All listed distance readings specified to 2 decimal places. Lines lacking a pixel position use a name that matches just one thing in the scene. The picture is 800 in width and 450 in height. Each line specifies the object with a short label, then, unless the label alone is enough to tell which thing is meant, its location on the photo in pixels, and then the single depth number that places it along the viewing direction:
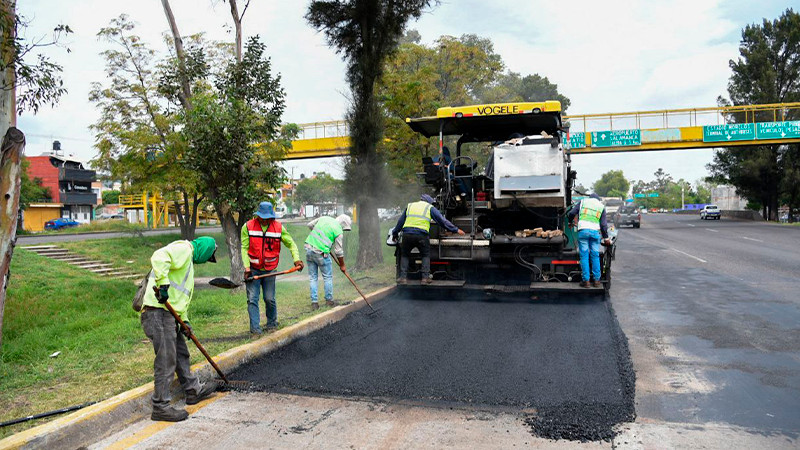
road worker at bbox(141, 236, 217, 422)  4.15
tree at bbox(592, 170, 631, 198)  122.67
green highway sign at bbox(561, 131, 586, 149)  30.11
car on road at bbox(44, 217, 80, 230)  43.42
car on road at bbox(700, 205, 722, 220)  49.08
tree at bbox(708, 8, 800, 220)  38.81
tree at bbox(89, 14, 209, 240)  17.03
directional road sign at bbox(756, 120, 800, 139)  28.88
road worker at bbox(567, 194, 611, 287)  8.10
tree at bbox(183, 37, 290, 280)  9.30
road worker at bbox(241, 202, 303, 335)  6.34
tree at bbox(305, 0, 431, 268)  12.58
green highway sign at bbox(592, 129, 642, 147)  29.42
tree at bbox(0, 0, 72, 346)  4.60
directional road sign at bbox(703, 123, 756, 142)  28.88
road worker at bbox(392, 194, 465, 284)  8.34
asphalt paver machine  8.20
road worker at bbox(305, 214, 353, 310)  7.97
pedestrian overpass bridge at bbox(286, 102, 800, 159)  28.94
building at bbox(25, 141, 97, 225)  56.81
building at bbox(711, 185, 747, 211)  70.57
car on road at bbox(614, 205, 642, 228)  34.84
